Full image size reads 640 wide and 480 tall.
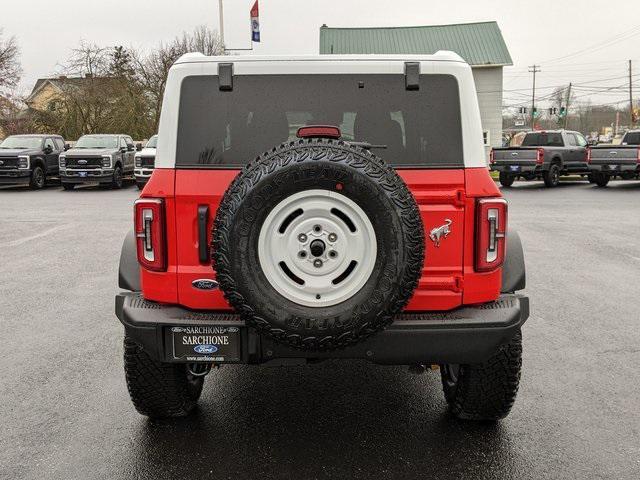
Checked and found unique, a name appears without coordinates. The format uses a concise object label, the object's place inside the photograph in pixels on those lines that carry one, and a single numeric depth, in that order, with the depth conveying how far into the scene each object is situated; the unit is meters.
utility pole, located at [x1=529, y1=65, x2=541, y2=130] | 97.86
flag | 31.67
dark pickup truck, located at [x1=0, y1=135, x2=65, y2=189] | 22.14
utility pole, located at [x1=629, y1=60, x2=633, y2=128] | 69.62
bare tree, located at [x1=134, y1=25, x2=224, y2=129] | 42.12
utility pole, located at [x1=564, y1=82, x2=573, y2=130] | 91.66
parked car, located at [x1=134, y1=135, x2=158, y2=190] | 22.05
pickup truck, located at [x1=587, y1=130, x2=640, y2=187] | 22.06
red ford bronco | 2.82
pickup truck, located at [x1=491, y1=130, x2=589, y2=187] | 22.50
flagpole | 34.44
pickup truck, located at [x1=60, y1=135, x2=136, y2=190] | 22.45
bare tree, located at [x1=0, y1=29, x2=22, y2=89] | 41.22
